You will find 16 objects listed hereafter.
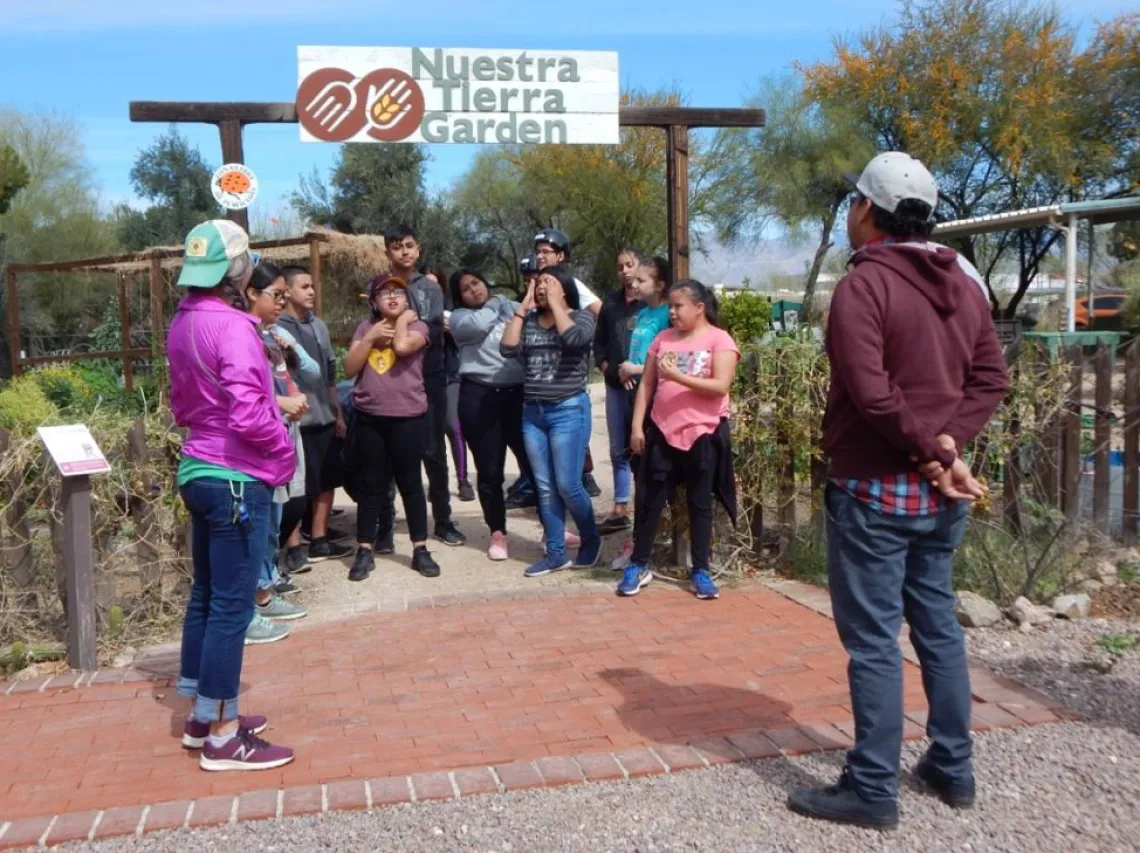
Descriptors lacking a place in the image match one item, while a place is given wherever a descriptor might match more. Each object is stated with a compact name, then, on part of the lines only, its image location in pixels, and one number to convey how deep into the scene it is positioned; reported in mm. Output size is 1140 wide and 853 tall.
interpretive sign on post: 4785
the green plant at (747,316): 6496
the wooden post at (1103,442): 6043
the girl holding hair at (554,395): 6305
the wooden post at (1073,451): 6020
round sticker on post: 7354
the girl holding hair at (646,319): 6383
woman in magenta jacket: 3738
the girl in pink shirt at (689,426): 5672
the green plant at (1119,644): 4875
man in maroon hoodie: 3232
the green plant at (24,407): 5541
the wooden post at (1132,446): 6074
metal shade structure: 12039
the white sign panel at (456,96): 7297
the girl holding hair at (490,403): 6754
